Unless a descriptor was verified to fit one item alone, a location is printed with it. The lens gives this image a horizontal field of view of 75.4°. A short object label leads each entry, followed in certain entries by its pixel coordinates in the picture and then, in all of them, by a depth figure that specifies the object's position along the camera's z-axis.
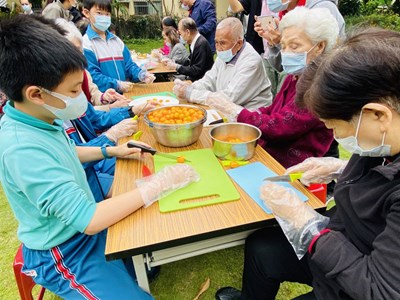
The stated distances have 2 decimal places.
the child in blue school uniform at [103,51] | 2.80
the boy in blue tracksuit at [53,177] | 0.98
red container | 1.17
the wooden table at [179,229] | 0.94
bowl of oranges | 1.50
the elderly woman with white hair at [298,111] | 1.50
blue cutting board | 1.15
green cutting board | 1.11
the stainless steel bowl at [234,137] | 1.37
